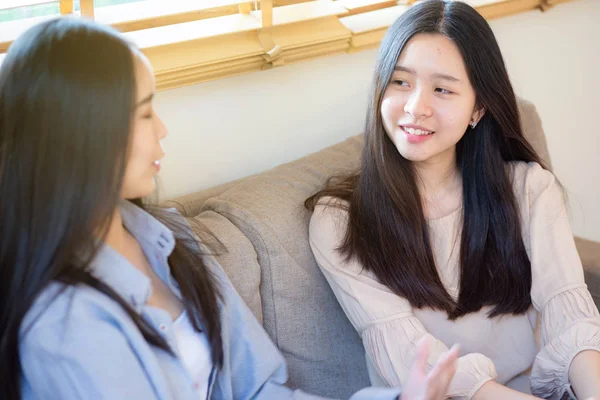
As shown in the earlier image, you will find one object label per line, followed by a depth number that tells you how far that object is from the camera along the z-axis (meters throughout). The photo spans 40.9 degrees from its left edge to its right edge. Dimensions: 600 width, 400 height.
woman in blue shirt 1.06
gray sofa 1.60
